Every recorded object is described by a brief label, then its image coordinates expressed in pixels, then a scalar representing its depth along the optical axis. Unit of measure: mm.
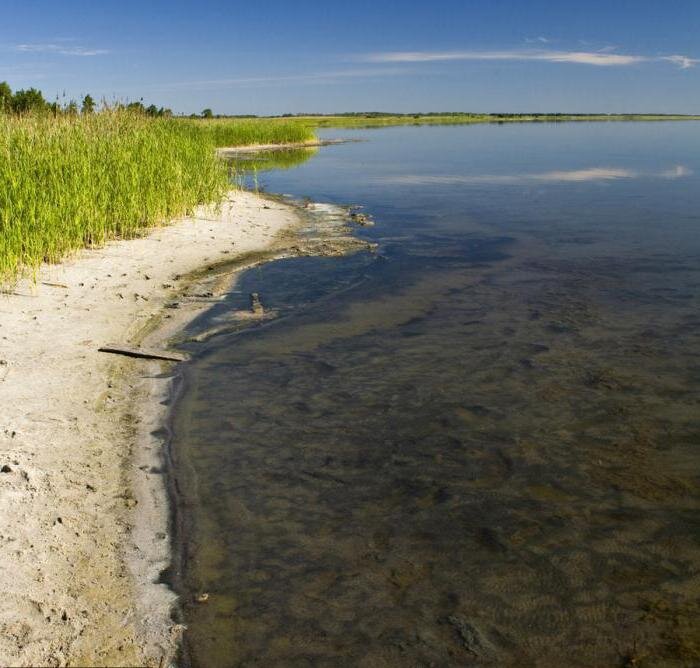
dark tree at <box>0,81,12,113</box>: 42184
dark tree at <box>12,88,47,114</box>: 41619
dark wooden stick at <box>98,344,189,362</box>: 8734
